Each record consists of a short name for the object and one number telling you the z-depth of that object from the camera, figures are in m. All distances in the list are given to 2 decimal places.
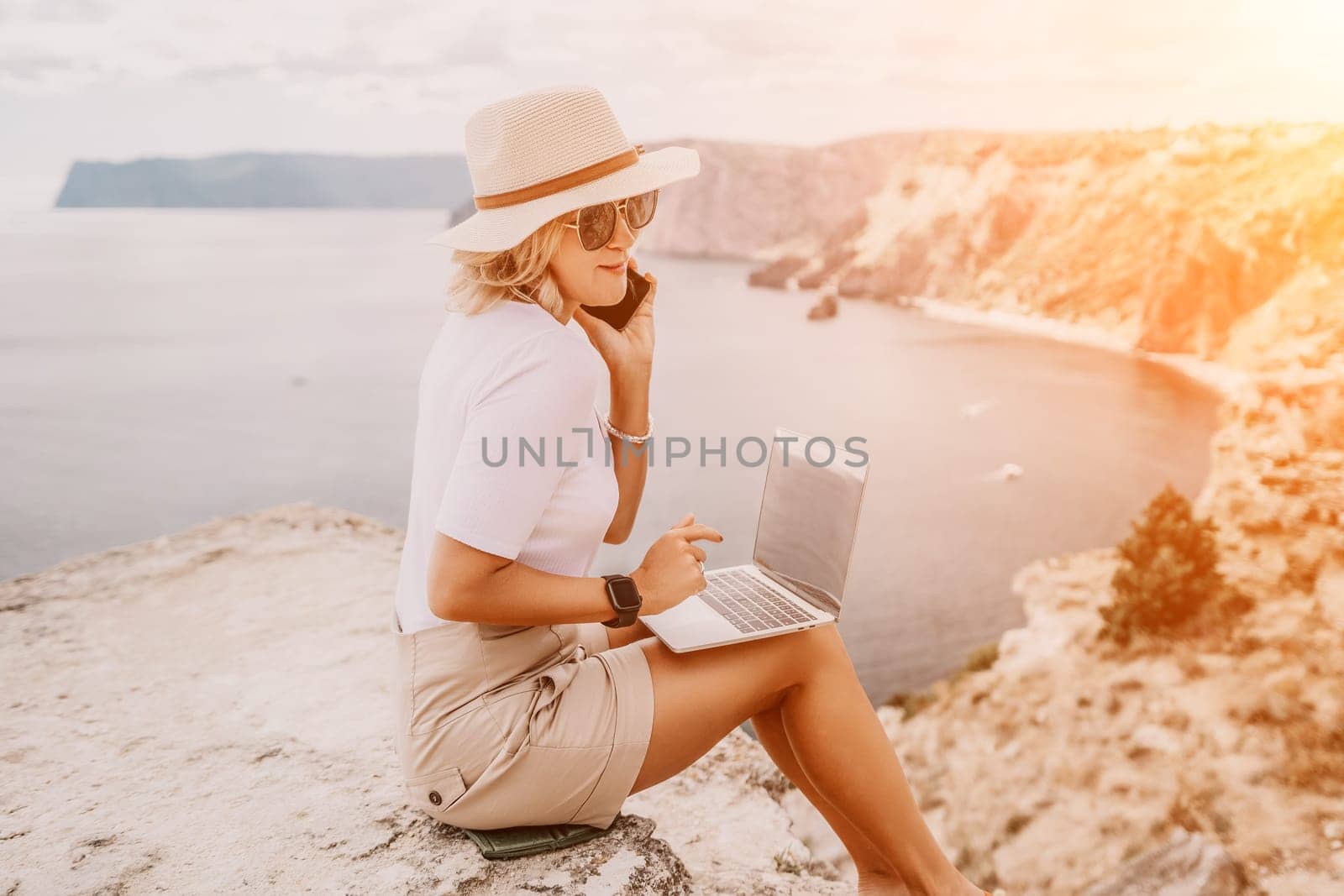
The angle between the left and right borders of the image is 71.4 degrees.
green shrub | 18.56
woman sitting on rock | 1.45
